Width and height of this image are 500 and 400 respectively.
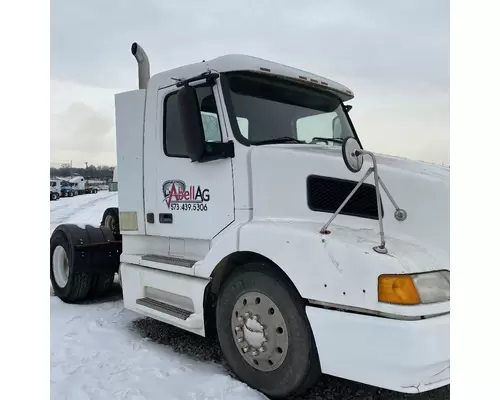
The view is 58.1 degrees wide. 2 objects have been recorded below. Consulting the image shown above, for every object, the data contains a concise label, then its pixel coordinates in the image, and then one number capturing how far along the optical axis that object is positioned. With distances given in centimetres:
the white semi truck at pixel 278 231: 233
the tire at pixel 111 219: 624
